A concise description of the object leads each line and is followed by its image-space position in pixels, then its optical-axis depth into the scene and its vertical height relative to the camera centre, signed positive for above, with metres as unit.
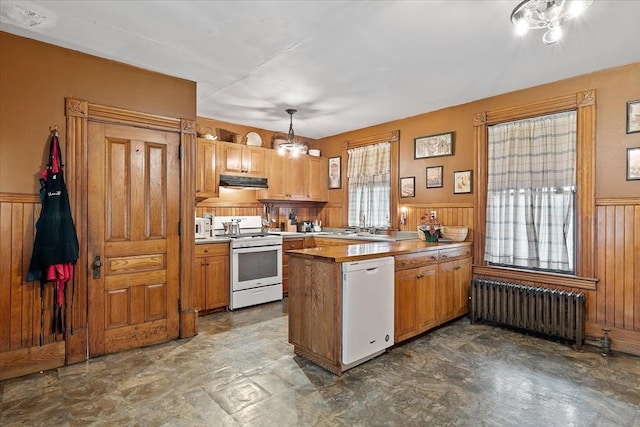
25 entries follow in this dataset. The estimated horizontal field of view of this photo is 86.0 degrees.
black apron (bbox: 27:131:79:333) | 2.73 -0.15
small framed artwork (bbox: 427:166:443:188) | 4.74 +0.48
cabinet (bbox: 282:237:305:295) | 5.27 -0.60
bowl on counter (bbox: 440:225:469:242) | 4.32 -0.28
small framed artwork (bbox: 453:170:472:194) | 4.43 +0.38
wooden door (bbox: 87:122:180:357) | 3.12 -0.25
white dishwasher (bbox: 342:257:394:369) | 2.74 -0.83
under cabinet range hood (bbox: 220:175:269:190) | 4.97 +0.43
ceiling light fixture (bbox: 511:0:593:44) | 2.03 +1.20
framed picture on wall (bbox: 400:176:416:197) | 5.09 +0.36
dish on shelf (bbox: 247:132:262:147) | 5.54 +1.15
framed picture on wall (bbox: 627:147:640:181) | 3.23 +0.45
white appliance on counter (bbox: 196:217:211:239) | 4.68 -0.25
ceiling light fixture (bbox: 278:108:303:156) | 4.77 +0.97
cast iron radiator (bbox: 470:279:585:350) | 3.40 -1.05
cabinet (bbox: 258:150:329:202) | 5.66 +0.56
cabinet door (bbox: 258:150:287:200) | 5.62 +0.55
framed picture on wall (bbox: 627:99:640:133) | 3.24 +0.91
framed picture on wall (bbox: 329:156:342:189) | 6.20 +0.70
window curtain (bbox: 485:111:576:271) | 3.66 +0.21
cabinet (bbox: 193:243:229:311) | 4.34 -0.85
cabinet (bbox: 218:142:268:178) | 5.05 +0.78
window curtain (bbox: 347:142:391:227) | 5.49 +0.44
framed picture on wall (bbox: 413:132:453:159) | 4.64 +0.91
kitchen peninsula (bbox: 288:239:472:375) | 2.78 -0.77
